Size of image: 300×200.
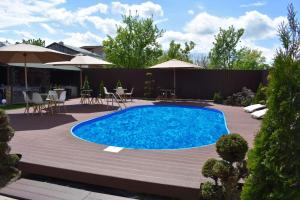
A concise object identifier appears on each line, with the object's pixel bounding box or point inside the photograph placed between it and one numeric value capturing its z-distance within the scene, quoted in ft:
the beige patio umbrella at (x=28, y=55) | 31.07
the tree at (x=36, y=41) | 146.67
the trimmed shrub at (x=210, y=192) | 11.65
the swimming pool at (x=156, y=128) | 25.66
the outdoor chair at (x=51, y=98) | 36.28
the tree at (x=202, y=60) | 151.08
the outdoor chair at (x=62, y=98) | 36.78
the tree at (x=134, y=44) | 110.25
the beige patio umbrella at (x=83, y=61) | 42.50
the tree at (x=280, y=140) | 8.06
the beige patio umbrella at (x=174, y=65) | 48.96
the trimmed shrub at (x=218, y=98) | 51.82
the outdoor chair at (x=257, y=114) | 32.87
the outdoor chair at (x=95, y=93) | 61.54
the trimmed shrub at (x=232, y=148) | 11.32
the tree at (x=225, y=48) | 116.06
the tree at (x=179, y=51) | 115.14
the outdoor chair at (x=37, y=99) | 34.06
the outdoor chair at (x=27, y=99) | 34.47
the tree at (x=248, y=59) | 127.34
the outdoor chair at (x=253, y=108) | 37.60
